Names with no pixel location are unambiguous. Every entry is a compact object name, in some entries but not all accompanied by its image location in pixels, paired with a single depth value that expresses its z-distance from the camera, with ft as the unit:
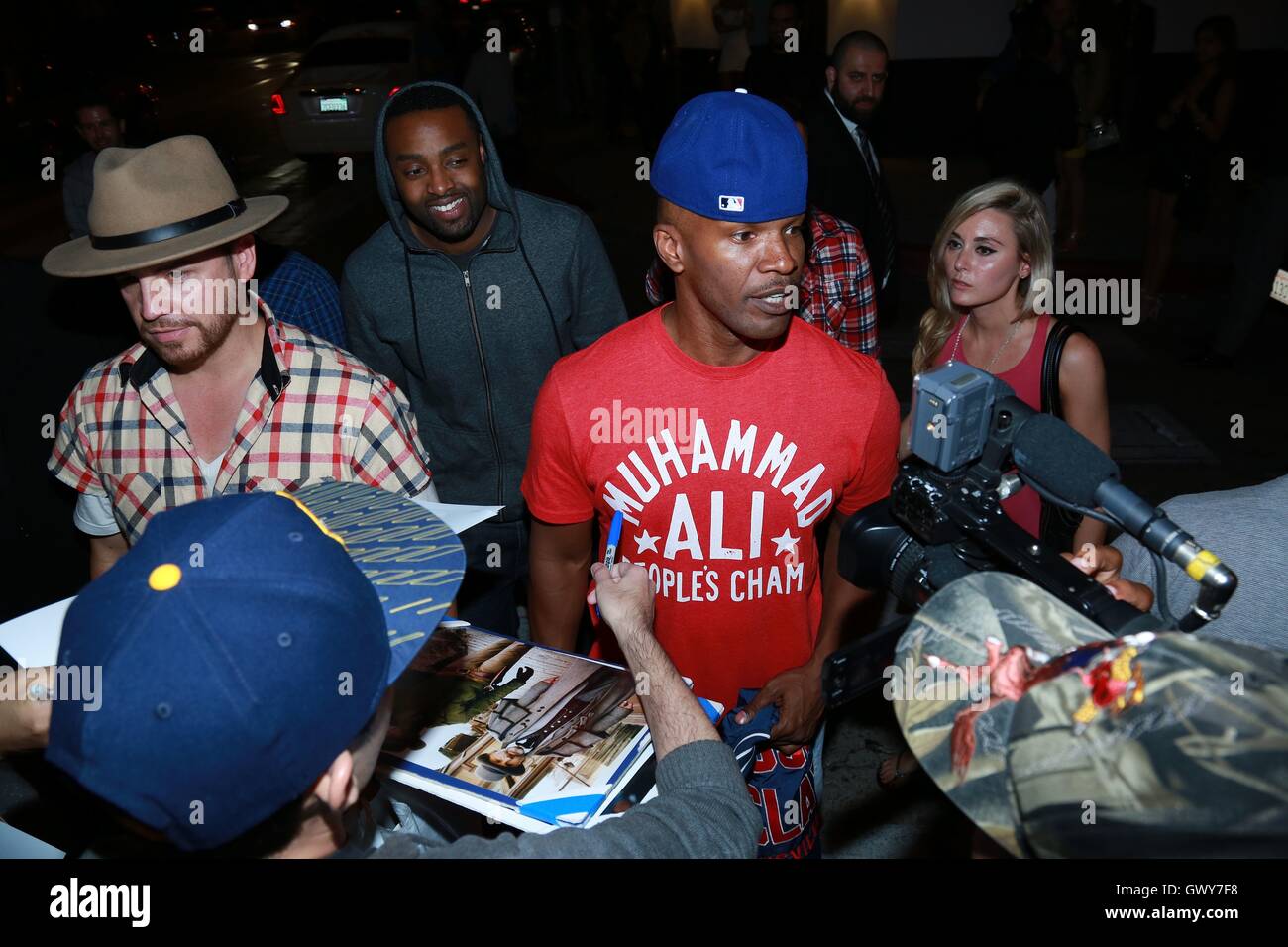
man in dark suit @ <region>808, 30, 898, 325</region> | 15.35
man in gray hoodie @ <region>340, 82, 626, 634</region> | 10.66
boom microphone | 4.50
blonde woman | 10.19
